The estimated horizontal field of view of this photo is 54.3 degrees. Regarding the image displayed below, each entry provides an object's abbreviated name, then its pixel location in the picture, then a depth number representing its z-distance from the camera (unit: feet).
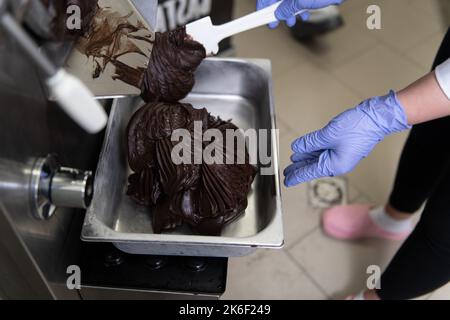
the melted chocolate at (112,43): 2.98
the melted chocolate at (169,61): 3.47
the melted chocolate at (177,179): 3.09
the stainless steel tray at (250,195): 2.78
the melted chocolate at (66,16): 2.50
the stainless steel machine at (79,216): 2.20
